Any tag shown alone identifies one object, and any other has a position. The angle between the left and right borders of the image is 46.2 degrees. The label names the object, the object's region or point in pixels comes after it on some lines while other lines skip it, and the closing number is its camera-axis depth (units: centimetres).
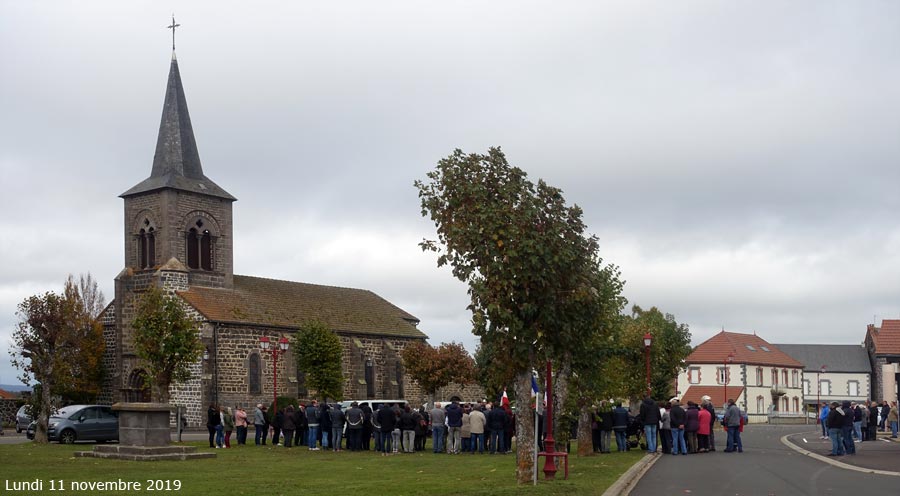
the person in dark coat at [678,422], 2961
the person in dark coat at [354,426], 3319
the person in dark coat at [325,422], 3419
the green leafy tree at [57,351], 4313
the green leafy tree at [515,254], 1872
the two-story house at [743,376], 9256
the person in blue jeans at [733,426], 3014
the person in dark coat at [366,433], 3416
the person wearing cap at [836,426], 2739
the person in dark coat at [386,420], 3158
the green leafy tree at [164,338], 4166
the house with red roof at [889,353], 6078
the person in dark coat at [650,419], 3000
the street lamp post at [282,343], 4565
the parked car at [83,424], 3578
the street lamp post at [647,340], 3347
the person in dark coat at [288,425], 3494
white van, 4497
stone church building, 5644
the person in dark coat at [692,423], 3019
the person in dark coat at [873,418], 3831
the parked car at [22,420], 5062
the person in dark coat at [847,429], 2761
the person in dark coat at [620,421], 3080
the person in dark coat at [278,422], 3559
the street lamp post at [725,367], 8382
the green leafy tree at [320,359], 5831
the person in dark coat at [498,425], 3123
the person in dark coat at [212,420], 3334
